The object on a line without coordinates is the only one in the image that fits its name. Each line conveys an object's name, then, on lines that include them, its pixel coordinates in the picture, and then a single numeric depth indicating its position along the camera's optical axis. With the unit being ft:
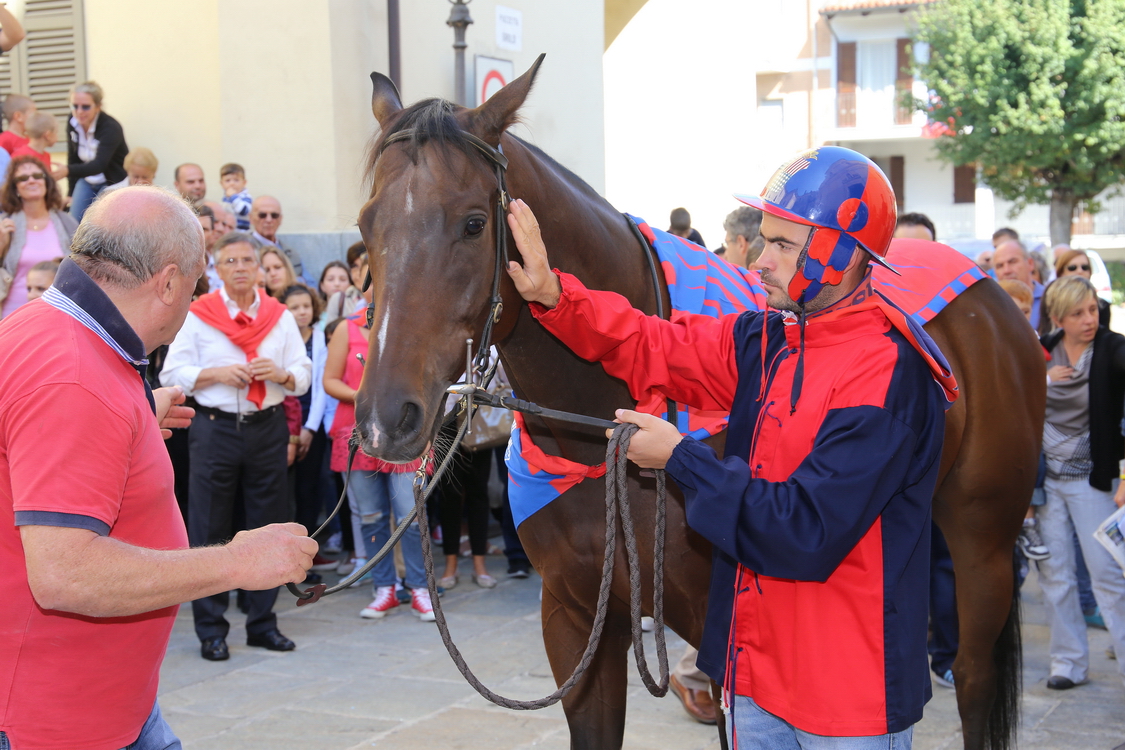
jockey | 6.04
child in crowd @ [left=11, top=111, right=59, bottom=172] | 24.25
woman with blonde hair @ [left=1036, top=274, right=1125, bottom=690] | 15.08
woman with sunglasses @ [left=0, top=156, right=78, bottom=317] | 19.48
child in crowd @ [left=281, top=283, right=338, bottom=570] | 20.95
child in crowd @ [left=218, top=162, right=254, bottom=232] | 24.89
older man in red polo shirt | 5.66
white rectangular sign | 31.65
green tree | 81.20
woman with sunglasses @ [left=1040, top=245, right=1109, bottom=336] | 22.13
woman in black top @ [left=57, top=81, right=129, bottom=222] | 25.13
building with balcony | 108.58
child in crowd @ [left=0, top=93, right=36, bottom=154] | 25.13
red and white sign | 28.02
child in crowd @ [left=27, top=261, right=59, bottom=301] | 16.84
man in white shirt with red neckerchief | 16.98
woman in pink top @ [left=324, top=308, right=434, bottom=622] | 19.25
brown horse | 6.98
